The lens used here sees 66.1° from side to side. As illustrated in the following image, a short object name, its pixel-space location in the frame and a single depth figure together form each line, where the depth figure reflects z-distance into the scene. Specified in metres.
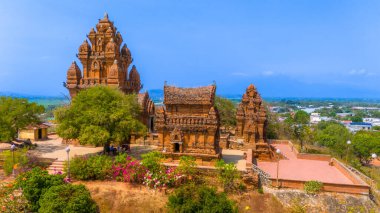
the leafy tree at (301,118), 44.86
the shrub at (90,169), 21.06
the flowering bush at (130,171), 20.66
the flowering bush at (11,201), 16.81
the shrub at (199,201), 15.05
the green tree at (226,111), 42.34
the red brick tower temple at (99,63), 31.92
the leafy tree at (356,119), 121.31
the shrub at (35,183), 17.50
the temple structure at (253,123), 28.55
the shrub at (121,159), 21.61
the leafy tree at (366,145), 39.53
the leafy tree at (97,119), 23.09
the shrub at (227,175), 20.16
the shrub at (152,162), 20.64
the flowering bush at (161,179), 20.02
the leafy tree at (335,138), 37.53
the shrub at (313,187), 19.73
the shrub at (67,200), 15.76
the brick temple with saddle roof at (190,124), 22.48
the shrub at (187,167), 20.70
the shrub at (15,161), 22.11
